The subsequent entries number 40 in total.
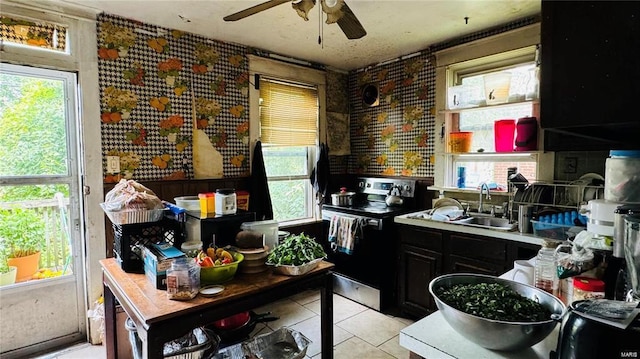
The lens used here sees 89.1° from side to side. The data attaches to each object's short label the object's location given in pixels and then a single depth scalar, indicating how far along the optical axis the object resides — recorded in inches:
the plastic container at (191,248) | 67.2
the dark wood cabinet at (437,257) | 90.8
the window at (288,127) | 135.9
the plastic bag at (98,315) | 97.9
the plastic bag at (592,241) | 45.0
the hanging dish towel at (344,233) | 123.1
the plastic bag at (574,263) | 43.4
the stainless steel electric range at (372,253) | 119.8
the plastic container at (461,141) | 118.5
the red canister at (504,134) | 106.0
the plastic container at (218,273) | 61.2
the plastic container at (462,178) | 123.9
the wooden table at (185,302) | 50.7
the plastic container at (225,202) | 75.4
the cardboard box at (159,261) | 60.1
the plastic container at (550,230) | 81.2
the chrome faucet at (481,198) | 111.8
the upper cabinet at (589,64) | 18.0
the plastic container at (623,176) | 43.6
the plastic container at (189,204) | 79.8
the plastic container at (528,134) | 100.6
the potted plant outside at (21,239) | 93.2
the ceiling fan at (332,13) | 67.6
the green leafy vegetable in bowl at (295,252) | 67.9
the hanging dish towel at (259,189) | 130.8
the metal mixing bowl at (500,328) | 32.1
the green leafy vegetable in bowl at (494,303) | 34.8
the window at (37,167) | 91.6
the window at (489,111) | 104.3
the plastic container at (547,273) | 46.1
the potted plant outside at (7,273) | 91.9
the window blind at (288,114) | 138.0
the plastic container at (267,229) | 75.6
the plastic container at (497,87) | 107.6
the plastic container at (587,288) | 39.8
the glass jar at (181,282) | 55.6
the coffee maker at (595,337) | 26.0
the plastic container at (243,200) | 128.8
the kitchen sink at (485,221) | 105.2
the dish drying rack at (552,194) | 89.4
